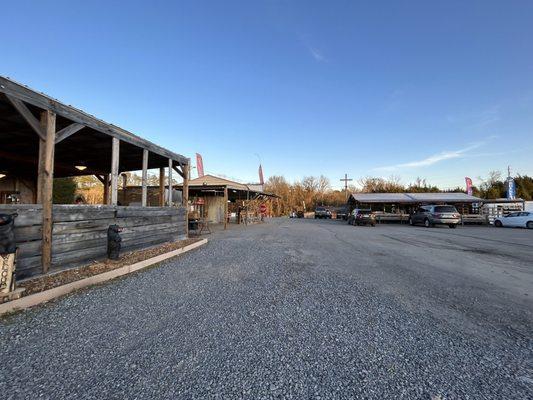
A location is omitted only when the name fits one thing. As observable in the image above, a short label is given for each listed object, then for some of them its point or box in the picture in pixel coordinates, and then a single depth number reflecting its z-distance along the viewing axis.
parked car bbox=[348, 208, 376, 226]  23.70
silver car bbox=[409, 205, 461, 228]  20.36
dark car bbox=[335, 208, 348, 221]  41.95
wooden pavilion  4.63
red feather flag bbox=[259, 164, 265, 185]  33.44
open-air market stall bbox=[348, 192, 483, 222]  27.36
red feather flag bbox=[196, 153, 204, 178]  30.33
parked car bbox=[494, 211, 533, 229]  21.55
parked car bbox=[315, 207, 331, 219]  41.00
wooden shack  19.78
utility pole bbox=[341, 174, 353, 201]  51.78
